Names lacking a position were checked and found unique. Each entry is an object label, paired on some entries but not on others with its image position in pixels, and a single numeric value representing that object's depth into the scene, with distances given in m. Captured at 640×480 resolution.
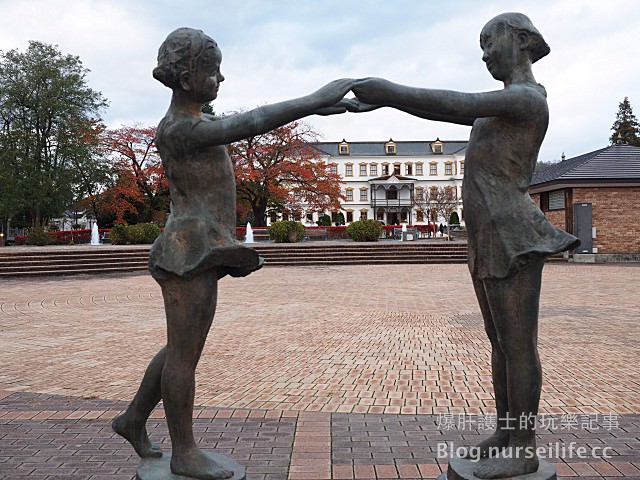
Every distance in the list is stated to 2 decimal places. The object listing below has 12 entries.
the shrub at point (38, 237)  30.12
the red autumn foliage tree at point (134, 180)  39.03
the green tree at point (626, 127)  52.00
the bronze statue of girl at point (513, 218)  2.60
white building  84.44
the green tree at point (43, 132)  35.41
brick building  22.98
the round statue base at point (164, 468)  2.76
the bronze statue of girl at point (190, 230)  2.61
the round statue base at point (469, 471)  2.69
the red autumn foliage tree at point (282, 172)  37.97
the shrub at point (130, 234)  29.09
